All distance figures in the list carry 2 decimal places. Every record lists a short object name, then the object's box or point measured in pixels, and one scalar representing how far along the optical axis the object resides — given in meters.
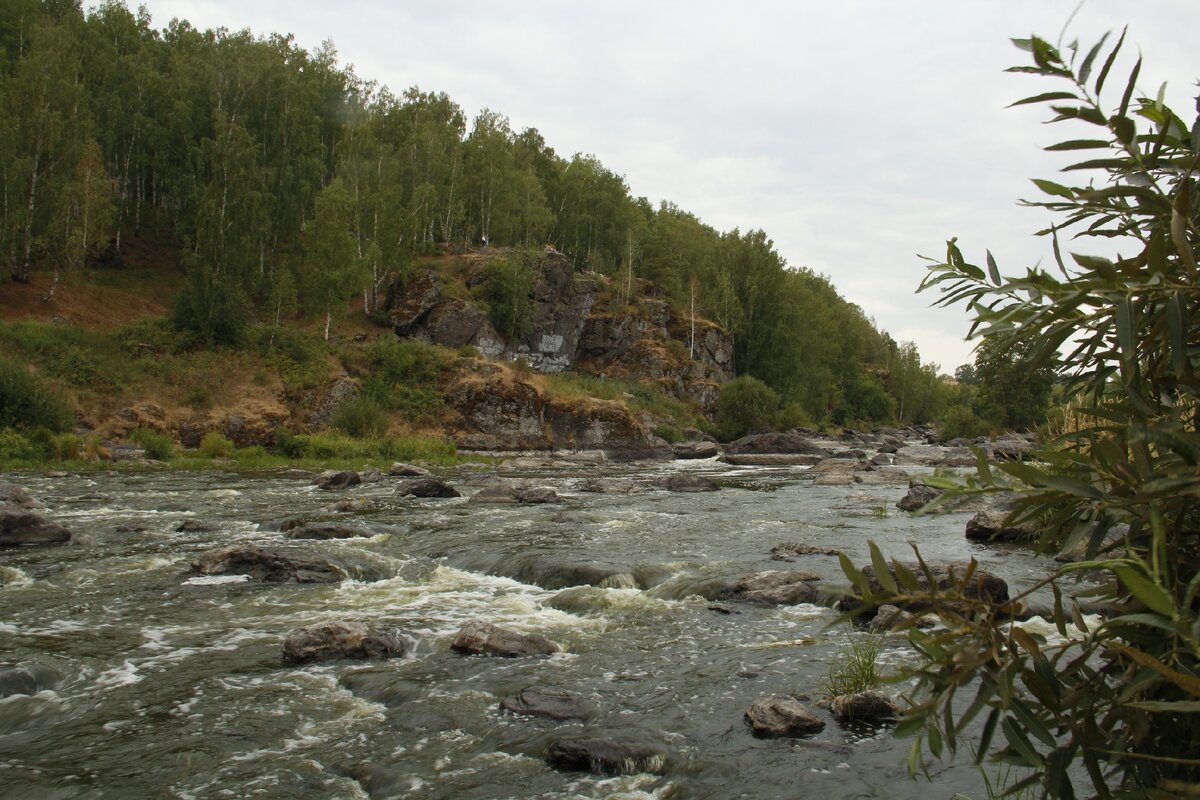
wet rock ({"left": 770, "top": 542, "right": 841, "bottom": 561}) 14.93
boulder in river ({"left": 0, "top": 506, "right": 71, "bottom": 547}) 15.35
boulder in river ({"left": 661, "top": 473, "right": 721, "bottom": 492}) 28.48
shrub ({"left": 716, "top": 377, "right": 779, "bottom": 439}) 62.06
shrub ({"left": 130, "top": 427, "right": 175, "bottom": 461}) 32.25
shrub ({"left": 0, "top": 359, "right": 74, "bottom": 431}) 29.67
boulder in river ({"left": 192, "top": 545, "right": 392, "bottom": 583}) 13.08
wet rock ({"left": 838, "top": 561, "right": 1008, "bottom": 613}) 10.62
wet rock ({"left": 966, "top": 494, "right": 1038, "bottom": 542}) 16.98
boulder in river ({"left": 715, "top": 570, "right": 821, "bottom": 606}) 11.75
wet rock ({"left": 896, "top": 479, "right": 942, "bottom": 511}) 20.62
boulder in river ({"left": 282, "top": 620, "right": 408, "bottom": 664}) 8.95
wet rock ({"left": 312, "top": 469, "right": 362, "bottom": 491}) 26.92
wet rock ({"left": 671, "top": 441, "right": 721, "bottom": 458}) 50.04
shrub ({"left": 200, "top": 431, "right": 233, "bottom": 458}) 34.19
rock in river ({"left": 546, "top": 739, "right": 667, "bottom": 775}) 6.36
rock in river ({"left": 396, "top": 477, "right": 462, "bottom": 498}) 24.91
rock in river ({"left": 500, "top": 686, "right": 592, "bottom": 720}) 7.37
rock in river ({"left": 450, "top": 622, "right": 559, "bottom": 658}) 9.30
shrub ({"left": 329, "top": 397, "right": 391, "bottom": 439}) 41.22
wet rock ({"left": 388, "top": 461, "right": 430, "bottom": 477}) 31.97
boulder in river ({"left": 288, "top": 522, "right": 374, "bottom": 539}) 16.84
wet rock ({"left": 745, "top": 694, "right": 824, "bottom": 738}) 6.91
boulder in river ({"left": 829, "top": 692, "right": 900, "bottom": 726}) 7.17
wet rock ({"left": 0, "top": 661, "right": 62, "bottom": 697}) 7.67
